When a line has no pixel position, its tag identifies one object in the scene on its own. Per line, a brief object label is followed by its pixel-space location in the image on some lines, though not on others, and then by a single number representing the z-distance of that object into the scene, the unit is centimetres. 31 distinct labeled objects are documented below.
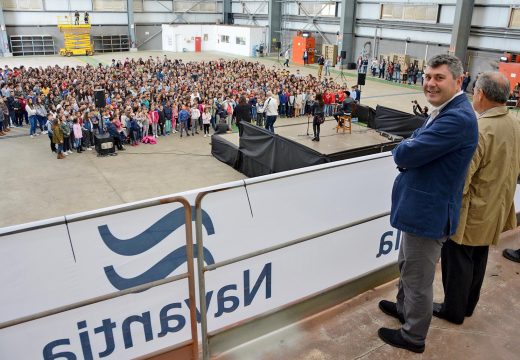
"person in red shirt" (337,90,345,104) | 2322
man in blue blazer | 276
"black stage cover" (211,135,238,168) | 1627
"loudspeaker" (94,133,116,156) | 1681
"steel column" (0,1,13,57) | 4298
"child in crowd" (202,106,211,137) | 1969
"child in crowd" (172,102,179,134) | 1986
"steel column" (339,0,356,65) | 4053
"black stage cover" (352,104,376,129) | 2056
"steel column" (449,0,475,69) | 3042
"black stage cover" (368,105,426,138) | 1734
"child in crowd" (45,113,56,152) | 1627
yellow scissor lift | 4625
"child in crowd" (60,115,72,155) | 1633
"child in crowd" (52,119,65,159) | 1608
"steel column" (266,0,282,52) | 4969
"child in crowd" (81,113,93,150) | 1708
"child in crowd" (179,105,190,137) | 1928
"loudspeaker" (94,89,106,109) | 1921
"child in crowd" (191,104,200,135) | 1970
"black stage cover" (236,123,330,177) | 1322
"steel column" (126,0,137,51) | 4972
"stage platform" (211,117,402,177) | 1355
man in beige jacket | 329
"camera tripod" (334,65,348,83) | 3574
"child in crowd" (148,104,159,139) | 1895
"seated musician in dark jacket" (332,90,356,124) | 1871
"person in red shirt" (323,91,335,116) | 2280
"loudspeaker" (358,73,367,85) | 2525
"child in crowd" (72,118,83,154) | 1674
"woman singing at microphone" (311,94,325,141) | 1514
